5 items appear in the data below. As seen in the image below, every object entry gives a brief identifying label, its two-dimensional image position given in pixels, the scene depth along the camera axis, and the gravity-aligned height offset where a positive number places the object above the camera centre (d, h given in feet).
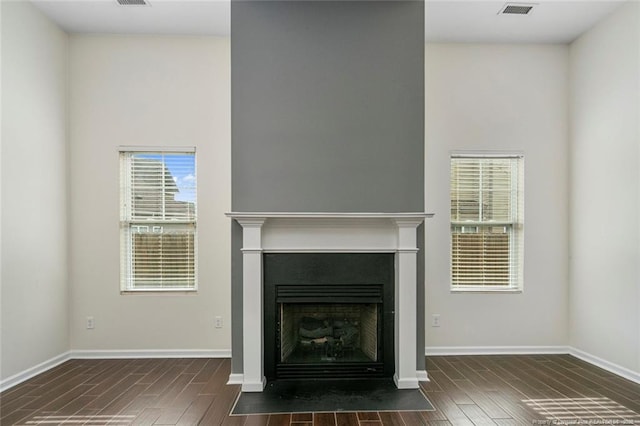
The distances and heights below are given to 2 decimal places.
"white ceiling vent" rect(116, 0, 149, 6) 10.75 +6.28
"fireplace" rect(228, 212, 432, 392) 9.94 -2.07
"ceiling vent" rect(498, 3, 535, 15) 10.93 +6.26
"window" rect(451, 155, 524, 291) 13.17 -0.40
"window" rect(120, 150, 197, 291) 12.80 -0.32
